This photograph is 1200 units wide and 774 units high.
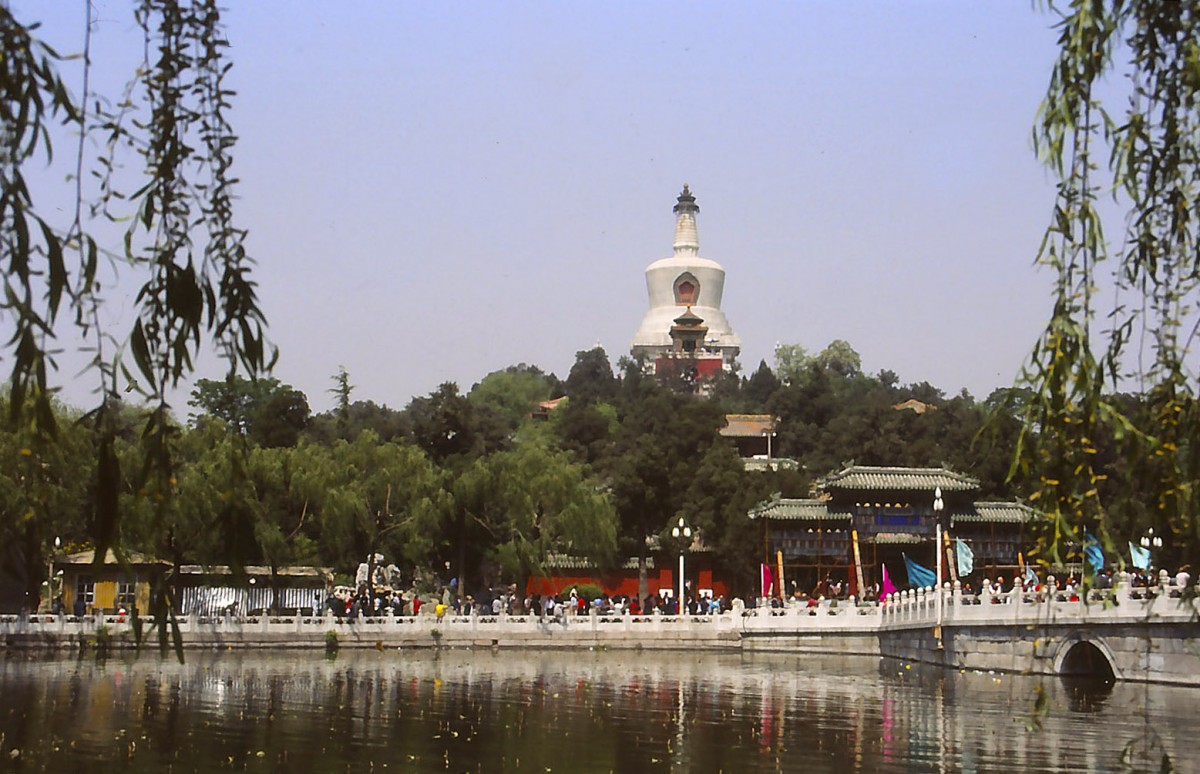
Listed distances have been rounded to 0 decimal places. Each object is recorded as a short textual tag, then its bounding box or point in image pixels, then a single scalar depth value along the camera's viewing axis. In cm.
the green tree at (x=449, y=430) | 5934
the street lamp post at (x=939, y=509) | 3484
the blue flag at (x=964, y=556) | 4225
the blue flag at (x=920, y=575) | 4078
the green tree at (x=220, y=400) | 5813
